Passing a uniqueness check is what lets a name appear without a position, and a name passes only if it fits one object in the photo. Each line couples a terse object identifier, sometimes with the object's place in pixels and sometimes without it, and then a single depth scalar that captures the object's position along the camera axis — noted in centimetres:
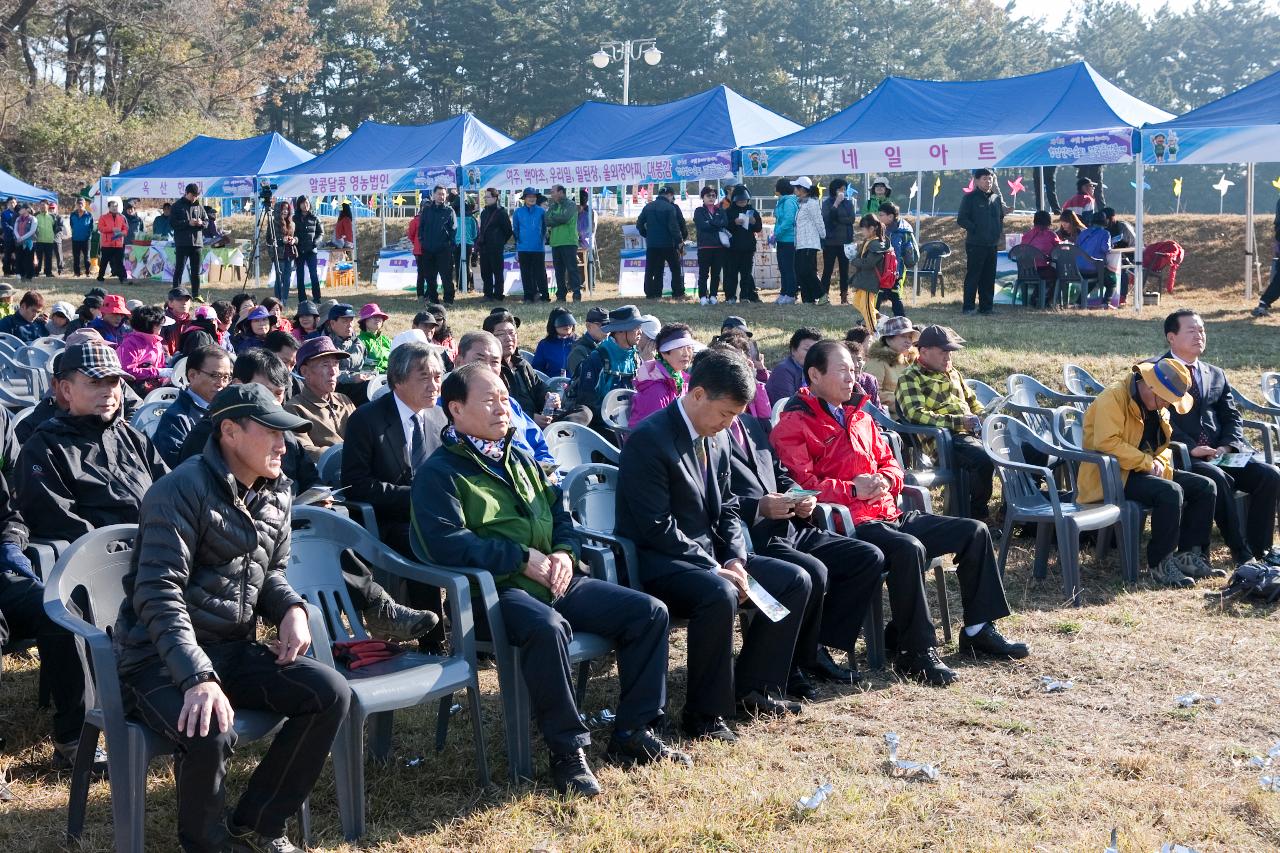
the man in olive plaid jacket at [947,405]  770
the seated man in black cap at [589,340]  885
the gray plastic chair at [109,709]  348
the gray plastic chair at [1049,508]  660
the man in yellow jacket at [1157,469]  695
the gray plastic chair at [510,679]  427
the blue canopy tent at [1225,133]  1460
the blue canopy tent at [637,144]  1886
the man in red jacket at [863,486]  557
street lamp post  3195
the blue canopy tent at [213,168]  2669
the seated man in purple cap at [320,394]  655
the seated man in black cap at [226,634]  343
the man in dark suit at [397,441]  533
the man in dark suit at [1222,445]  737
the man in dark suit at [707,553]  466
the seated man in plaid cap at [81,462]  478
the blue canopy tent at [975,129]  1591
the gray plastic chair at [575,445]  646
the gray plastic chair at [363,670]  385
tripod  2052
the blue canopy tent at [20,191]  2977
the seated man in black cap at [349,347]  838
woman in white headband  706
